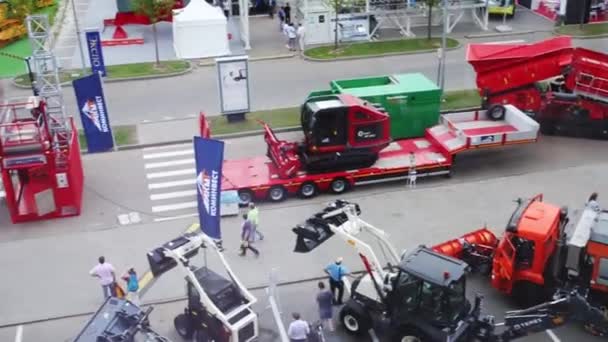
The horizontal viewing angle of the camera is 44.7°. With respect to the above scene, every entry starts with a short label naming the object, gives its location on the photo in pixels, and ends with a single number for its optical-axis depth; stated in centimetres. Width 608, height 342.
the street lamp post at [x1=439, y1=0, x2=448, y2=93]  2653
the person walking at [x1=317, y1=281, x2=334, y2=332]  1504
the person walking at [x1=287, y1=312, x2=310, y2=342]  1418
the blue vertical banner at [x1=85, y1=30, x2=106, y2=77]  2922
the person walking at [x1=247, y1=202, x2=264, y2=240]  1848
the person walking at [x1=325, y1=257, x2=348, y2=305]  1570
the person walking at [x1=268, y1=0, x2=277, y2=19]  4034
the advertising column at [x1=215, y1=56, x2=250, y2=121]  2534
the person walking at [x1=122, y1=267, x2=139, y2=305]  1538
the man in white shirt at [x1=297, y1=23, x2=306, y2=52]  3412
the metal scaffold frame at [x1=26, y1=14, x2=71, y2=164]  2148
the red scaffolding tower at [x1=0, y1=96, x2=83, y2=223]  2027
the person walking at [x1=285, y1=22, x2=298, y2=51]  3425
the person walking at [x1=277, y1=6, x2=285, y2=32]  3757
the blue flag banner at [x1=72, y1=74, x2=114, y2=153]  2328
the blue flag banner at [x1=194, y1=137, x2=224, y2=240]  1695
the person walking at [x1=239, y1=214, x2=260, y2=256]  1840
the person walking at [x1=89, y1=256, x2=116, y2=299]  1617
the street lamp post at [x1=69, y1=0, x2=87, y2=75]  3133
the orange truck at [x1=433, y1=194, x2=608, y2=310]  1482
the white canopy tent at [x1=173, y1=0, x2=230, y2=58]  3325
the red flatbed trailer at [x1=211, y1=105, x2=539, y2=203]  2112
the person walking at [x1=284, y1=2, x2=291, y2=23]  3750
